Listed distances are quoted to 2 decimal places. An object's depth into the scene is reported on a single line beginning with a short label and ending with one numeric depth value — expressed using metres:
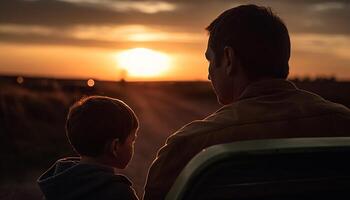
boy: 3.13
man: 2.55
